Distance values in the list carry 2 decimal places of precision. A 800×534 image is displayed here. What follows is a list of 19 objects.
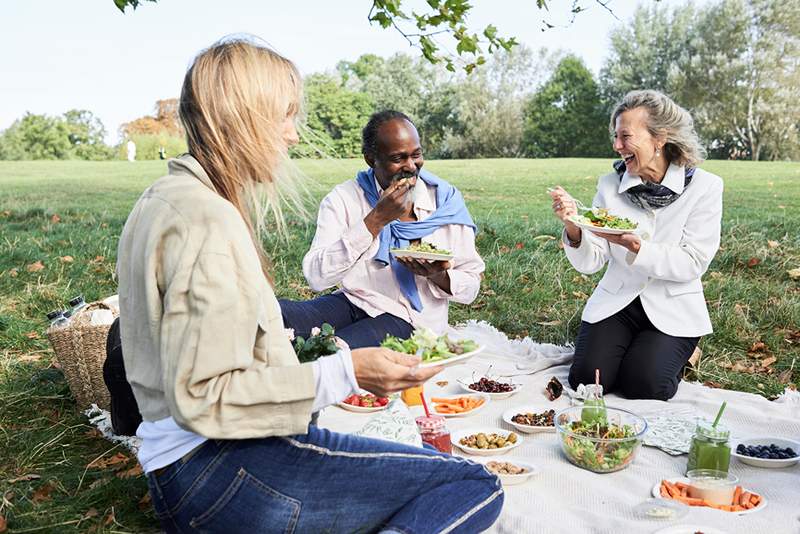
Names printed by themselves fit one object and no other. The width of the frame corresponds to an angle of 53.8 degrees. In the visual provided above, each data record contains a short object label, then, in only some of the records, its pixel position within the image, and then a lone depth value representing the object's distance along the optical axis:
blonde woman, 1.89
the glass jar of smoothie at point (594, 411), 3.34
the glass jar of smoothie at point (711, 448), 3.11
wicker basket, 4.10
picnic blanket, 2.81
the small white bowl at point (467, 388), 4.22
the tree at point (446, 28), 4.11
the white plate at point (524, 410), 3.71
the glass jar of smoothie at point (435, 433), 3.37
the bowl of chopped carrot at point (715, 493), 2.91
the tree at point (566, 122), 35.06
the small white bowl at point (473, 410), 4.00
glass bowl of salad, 3.23
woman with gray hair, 4.24
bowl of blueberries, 3.28
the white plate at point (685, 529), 2.62
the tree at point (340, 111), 29.83
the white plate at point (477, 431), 3.41
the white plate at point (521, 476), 3.11
